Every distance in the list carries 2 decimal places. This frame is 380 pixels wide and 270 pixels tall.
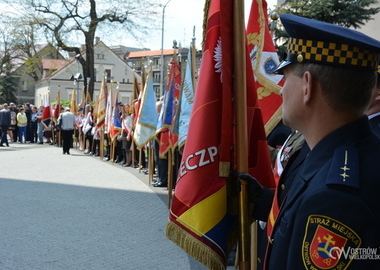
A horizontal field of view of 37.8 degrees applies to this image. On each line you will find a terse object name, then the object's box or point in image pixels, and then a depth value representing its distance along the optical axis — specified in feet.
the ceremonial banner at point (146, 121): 44.93
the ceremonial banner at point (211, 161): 10.81
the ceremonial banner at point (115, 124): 60.39
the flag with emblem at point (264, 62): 18.02
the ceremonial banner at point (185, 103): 29.84
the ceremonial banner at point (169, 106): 37.11
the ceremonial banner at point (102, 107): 67.46
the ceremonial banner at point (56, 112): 96.22
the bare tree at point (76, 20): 108.58
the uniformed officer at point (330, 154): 5.18
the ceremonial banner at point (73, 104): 94.84
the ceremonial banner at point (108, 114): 64.08
